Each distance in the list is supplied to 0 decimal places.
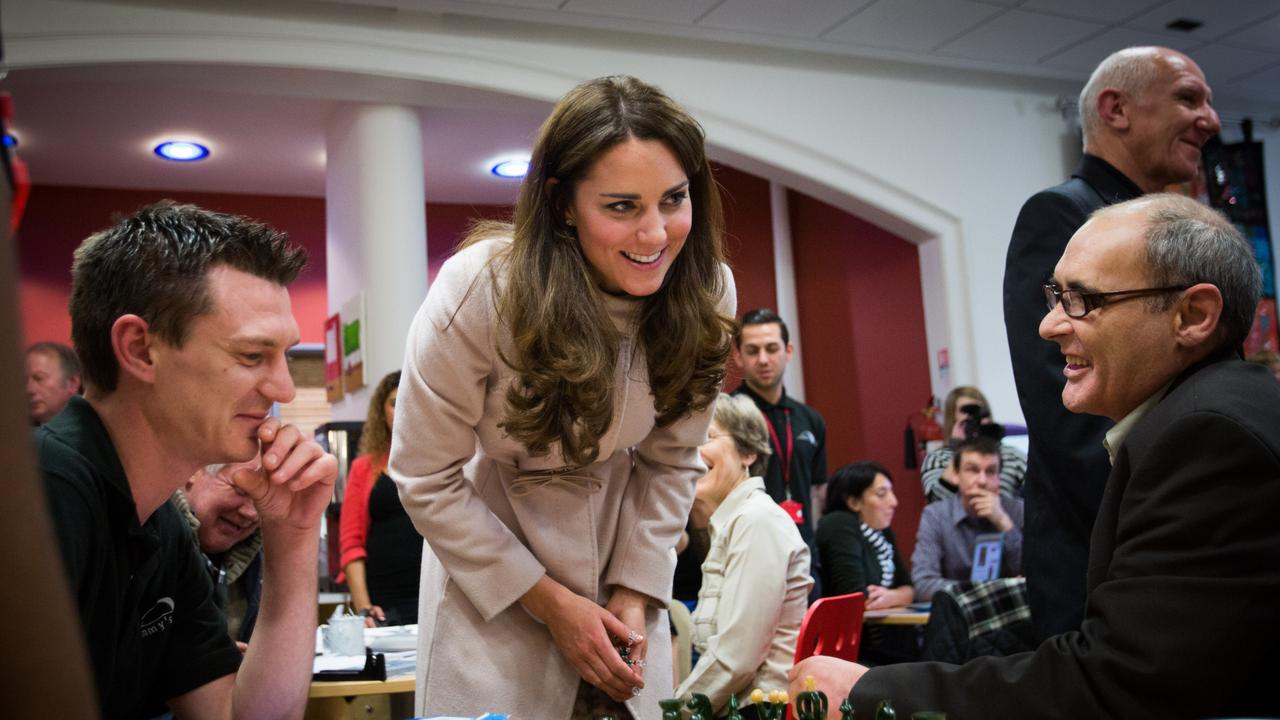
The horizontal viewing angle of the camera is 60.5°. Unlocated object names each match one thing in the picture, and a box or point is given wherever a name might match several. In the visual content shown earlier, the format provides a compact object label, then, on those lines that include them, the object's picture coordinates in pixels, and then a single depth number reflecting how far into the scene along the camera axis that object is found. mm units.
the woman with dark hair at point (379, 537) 3984
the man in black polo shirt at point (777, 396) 5023
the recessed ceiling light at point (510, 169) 7547
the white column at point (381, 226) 5703
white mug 2781
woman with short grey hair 2932
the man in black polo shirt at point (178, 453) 1320
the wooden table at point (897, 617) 4102
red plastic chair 2490
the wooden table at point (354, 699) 2393
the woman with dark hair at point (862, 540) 4555
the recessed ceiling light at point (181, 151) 6875
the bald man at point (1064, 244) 1872
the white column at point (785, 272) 8242
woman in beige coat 1643
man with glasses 1060
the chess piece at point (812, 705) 906
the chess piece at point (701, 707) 908
